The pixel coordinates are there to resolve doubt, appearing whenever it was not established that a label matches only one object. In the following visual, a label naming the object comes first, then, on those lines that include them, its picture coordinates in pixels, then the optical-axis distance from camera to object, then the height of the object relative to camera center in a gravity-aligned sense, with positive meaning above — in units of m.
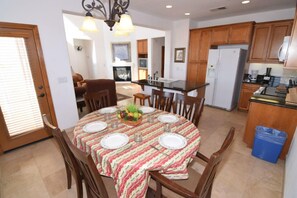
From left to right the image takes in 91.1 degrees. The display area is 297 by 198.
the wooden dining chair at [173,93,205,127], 1.94 -0.60
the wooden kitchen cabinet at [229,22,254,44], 3.67 +0.69
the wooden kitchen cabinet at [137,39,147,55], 6.87 +0.67
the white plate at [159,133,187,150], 1.26 -0.71
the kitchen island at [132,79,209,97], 3.02 -0.54
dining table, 1.07 -0.72
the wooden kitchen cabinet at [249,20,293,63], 3.35 +0.49
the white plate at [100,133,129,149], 1.25 -0.70
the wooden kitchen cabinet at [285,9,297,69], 1.72 +0.10
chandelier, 1.56 +0.45
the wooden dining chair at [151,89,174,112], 2.28 -0.61
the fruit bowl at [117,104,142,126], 1.60 -0.59
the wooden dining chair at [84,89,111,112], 2.19 -0.59
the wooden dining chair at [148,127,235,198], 0.86 -0.83
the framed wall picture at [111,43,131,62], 7.49 +0.47
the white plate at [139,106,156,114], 2.03 -0.67
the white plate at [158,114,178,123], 1.72 -0.68
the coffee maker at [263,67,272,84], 3.75 -0.41
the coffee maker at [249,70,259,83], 3.99 -0.36
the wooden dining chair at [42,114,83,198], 1.08 -0.75
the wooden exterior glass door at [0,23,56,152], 2.20 -0.39
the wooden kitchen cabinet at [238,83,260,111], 3.72 -0.85
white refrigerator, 3.77 -0.40
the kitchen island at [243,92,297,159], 2.06 -0.80
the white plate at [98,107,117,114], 1.99 -0.66
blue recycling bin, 2.00 -1.13
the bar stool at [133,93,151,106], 3.78 -0.90
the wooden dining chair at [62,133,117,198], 0.87 -0.78
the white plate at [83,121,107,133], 1.51 -0.68
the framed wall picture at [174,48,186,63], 4.95 +0.20
